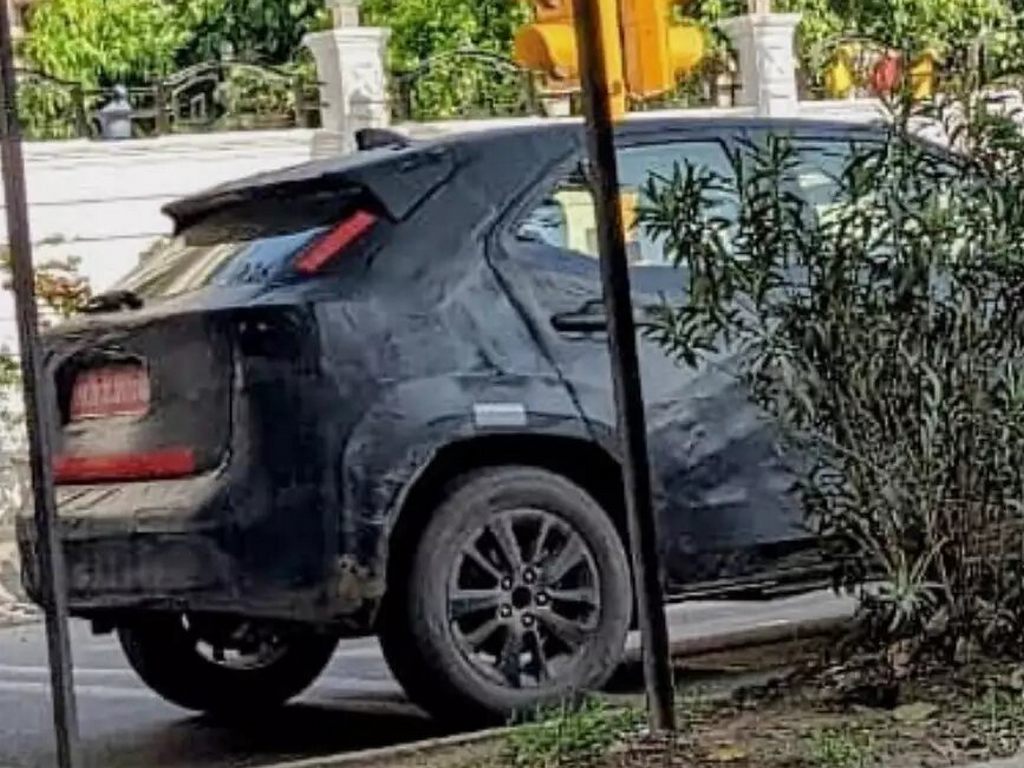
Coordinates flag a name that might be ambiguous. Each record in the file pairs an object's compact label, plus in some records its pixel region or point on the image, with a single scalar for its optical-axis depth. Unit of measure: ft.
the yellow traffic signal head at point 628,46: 26.71
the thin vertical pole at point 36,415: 18.11
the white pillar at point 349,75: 81.92
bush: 20.45
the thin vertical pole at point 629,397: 19.77
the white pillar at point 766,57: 87.81
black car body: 22.47
